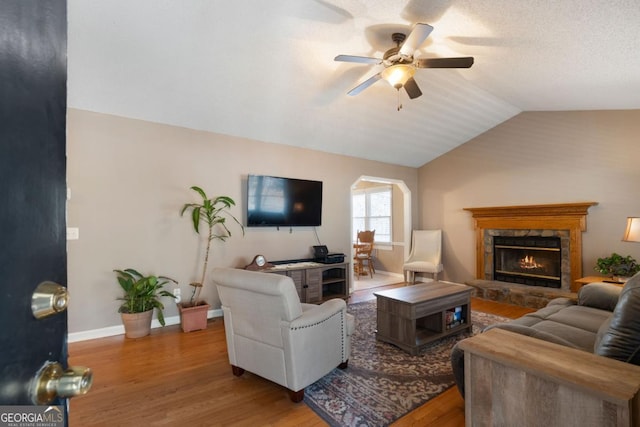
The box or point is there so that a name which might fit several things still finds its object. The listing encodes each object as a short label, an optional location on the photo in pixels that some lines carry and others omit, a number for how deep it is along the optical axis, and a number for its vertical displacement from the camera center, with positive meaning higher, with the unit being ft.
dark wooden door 1.44 +0.18
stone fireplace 14.30 -1.59
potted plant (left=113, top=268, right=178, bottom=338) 10.51 -3.19
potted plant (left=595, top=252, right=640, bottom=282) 12.26 -2.24
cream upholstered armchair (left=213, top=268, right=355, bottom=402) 6.54 -2.76
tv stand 13.72 -3.16
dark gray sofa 4.32 -2.53
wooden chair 22.89 -2.94
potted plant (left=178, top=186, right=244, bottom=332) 11.29 -0.61
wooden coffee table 9.21 -3.33
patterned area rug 6.35 -4.27
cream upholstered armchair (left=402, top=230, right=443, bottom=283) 17.93 -2.56
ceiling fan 7.71 +4.30
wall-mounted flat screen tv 13.78 +0.66
